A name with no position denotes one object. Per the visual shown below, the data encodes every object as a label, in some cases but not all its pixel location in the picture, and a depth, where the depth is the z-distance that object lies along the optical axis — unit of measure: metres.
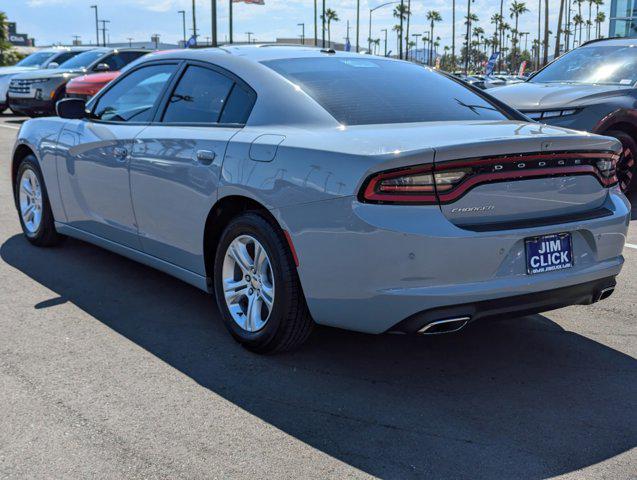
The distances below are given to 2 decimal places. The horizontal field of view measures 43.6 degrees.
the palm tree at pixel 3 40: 55.85
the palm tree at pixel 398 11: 107.25
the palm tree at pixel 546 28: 65.30
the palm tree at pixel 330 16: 108.01
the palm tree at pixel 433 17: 131.75
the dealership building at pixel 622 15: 56.26
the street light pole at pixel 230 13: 40.36
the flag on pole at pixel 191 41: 30.22
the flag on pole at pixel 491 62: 35.82
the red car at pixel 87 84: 16.33
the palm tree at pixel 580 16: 117.19
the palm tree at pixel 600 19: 122.81
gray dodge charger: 3.45
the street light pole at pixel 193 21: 51.52
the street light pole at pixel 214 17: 26.84
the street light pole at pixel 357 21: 70.88
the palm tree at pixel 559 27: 60.89
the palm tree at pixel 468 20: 83.60
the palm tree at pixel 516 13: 124.99
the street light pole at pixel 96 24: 121.09
